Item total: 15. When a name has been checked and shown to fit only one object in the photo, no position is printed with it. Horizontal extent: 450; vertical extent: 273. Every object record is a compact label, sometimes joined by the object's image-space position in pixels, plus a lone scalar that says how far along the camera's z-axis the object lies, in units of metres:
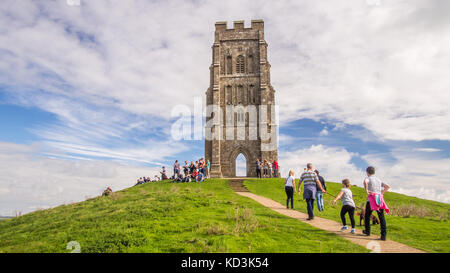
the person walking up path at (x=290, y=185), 12.41
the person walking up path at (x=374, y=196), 7.86
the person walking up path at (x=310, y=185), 10.35
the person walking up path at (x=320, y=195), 12.70
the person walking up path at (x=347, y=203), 8.62
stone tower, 35.16
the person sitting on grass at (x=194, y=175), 26.61
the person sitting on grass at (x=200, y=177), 25.71
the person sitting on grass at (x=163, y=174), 30.11
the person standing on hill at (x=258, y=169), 29.74
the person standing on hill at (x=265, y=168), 31.20
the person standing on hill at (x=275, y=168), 31.21
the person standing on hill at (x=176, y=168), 26.19
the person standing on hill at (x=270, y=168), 30.89
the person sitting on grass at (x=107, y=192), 21.54
